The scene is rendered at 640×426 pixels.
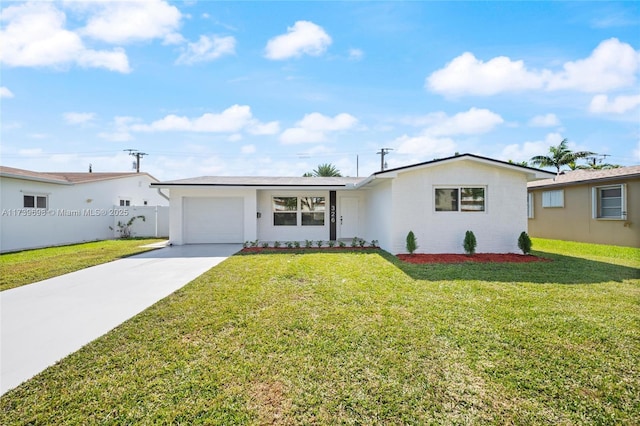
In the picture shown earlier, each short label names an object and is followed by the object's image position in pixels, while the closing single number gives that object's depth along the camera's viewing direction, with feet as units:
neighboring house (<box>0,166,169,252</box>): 40.81
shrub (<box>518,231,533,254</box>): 32.04
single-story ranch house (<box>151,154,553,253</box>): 33.47
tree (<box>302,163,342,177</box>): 129.59
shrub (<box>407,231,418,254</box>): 32.19
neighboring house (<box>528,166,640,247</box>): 37.22
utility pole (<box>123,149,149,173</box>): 103.14
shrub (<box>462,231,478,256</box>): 31.89
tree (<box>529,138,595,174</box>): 89.71
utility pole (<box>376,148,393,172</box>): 112.88
